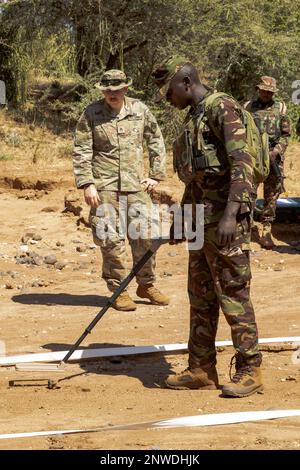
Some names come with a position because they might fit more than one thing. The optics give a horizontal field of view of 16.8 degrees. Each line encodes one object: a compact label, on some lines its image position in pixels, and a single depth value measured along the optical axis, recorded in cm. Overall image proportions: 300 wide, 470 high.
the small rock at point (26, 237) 1124
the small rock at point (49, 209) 1209
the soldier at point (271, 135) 1115
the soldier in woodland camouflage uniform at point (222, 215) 533
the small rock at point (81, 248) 1102
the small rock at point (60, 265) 1036
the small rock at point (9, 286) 944
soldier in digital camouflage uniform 826
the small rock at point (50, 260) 1047
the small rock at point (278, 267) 1038
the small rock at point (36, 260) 1045
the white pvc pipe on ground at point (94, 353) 677
